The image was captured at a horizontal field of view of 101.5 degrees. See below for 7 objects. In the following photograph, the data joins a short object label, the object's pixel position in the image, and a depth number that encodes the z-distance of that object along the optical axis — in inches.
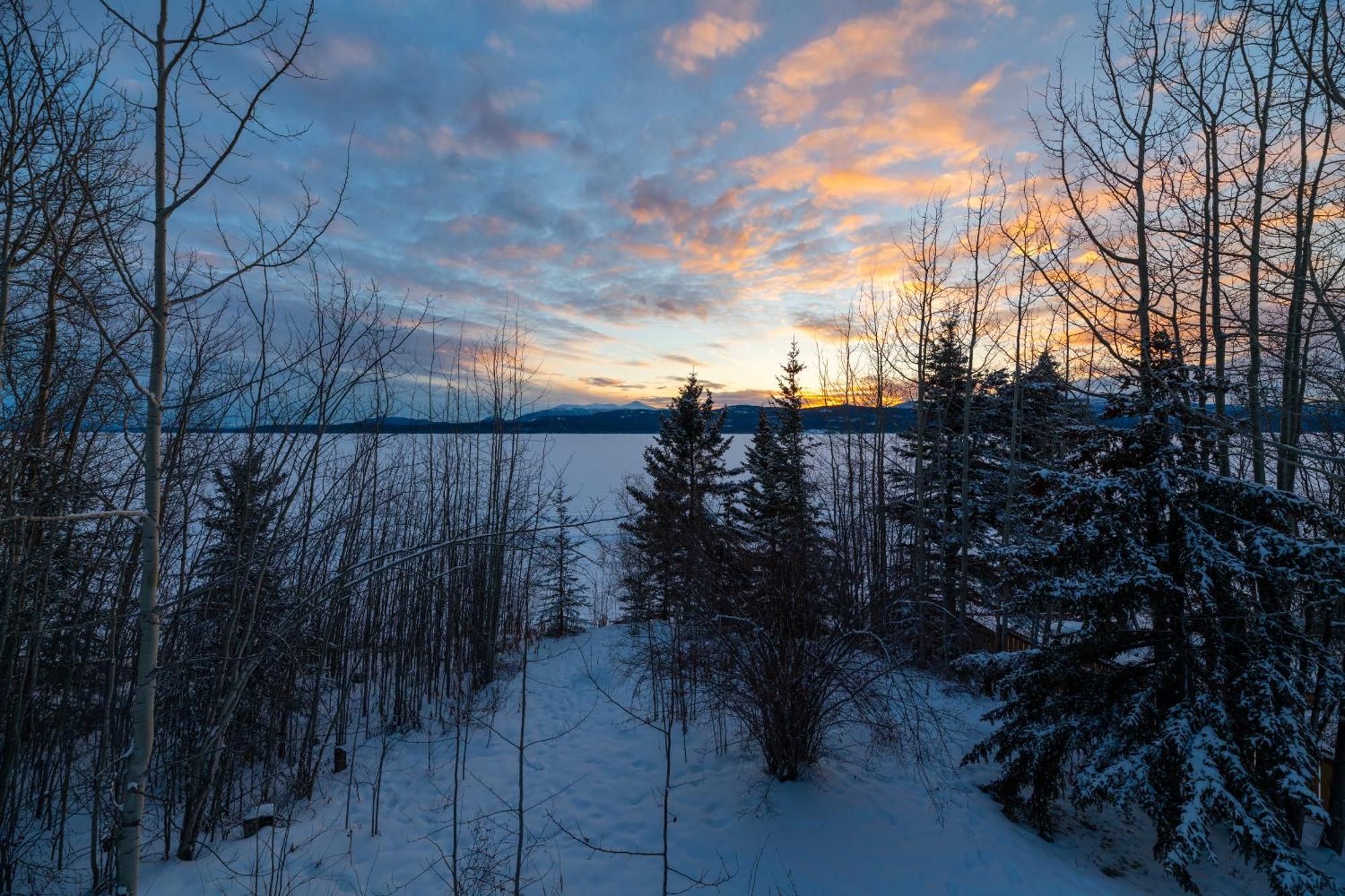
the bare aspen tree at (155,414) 106.7
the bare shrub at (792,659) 230.7
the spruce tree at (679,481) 579.5
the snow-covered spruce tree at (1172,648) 173.6
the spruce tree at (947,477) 537.0
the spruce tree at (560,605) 681.0
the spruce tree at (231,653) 188.4
